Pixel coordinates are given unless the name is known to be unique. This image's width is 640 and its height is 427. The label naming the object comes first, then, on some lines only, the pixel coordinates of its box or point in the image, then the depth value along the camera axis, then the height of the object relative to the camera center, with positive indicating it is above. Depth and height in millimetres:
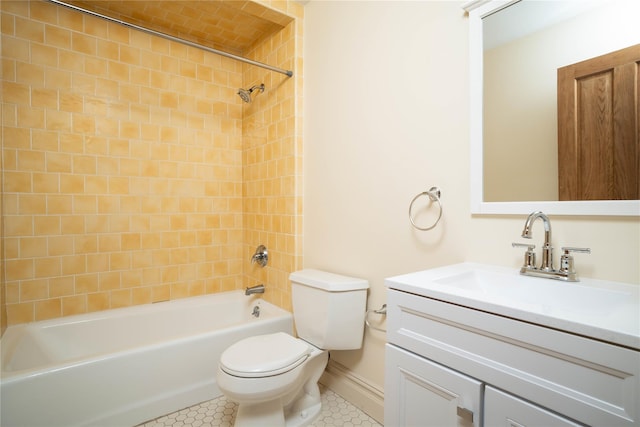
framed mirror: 1090 +479
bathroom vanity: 681 -342
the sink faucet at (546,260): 1066 -161
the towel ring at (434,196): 1494 +73
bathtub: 1499 -786
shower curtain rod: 1611 +966
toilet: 1476 -677
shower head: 2445 +900
